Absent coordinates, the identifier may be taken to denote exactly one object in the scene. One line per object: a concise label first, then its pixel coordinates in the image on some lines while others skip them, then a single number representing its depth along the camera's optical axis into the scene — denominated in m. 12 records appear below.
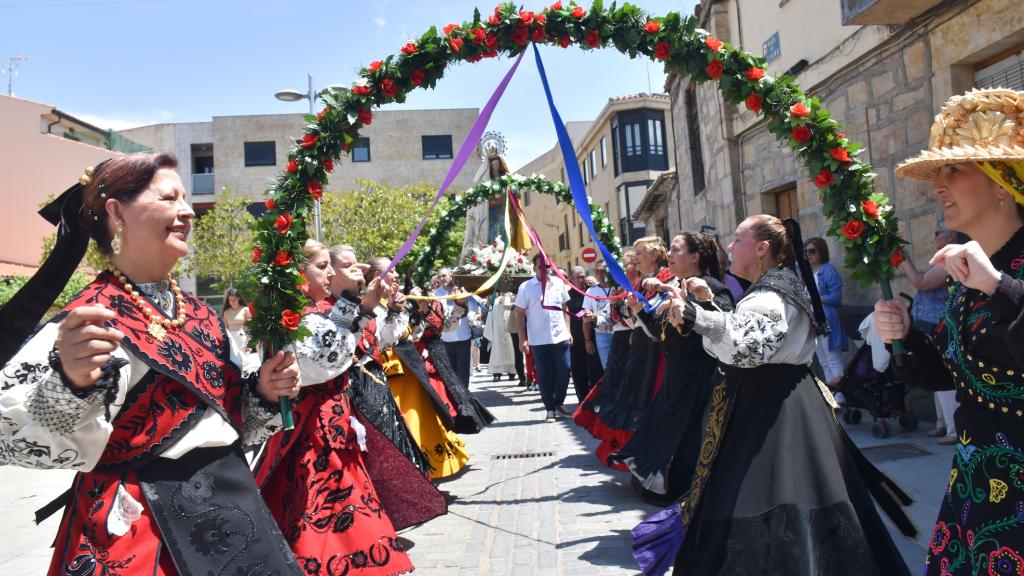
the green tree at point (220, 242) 29.02
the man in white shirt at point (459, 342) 10.36
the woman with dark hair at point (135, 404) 1.92
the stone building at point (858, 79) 6.45
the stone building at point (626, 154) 31.36
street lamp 15.86
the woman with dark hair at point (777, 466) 2.96
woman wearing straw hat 1.98
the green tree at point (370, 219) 28.45
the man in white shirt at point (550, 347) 9.17
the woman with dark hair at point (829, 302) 7.74
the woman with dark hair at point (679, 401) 5.00
